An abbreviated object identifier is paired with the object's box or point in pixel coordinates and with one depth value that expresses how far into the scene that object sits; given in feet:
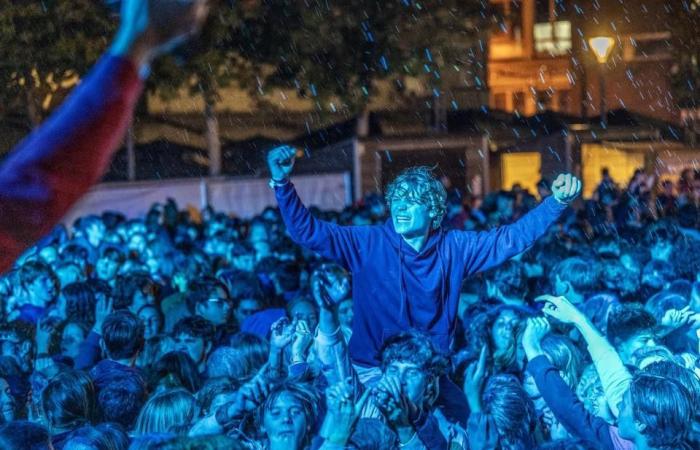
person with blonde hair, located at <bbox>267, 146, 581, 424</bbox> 16.69
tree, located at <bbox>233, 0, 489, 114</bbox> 71.05
